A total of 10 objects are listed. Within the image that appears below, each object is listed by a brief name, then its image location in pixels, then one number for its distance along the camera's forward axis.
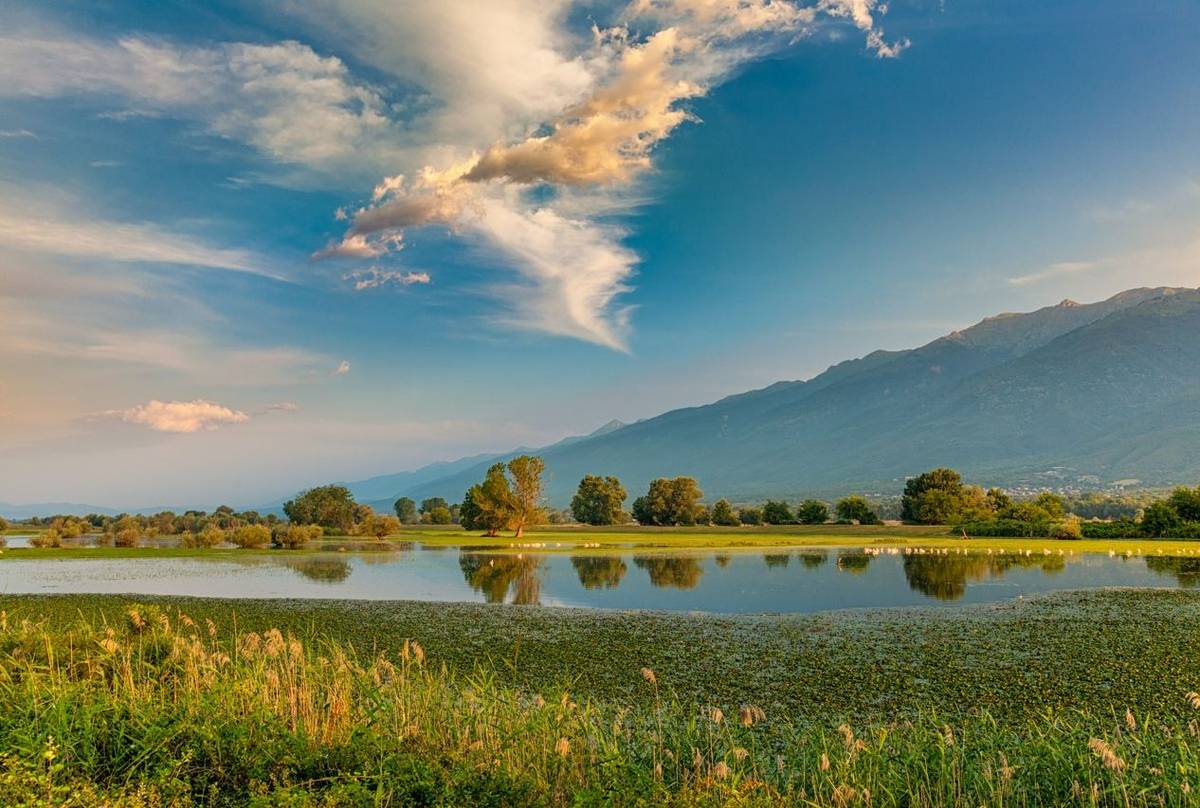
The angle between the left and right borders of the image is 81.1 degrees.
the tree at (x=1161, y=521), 55.78
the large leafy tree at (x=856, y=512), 77.25
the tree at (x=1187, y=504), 56.12
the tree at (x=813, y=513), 80.31
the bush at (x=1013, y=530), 60.45
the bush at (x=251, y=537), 57.62
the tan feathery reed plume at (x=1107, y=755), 5.50
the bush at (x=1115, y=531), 57.61
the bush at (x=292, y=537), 58.00
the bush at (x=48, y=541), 54.59
